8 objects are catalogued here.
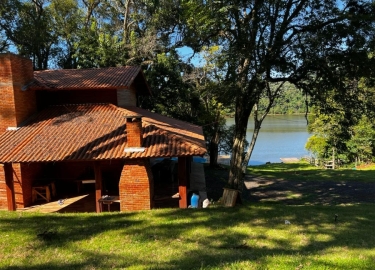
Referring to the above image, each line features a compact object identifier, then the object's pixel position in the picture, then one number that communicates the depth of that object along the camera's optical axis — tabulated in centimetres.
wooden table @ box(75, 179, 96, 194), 1255
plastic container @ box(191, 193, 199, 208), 1106
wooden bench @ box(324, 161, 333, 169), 3591
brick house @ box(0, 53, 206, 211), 1038
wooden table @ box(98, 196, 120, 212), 1103
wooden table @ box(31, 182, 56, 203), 1213
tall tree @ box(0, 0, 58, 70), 2336
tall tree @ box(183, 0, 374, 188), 1038
